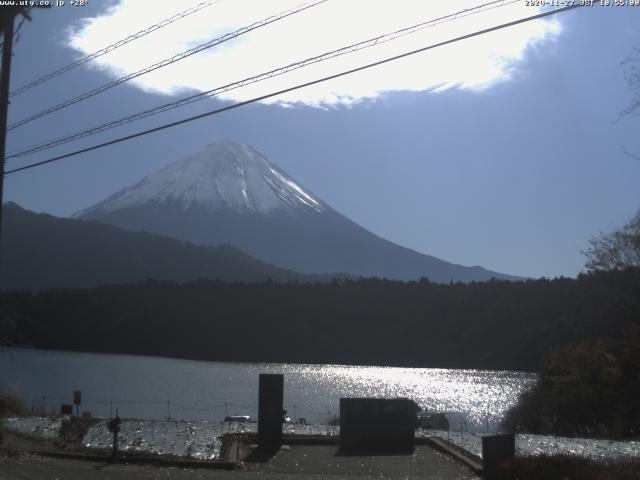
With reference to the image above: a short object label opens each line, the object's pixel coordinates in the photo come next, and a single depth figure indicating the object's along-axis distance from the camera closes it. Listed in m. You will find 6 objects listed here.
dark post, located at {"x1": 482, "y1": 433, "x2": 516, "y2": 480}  15.27
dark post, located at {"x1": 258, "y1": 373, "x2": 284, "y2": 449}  18.98
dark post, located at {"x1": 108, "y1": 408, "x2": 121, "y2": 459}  16.97
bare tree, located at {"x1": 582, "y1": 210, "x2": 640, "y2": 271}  41.19
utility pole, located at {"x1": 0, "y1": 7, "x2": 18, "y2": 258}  18.05
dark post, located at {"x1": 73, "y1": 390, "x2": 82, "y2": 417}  23.36
